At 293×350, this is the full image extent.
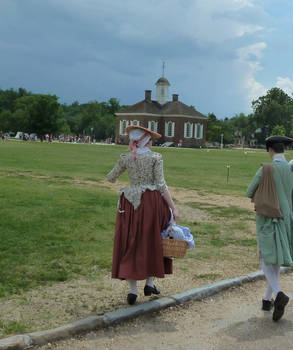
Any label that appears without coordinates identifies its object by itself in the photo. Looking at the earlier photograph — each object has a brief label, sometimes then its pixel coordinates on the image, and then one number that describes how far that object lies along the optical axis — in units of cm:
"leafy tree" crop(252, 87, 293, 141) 11138
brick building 7844
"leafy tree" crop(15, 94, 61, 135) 8206
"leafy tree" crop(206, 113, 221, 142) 10231
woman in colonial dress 465
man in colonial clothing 455
